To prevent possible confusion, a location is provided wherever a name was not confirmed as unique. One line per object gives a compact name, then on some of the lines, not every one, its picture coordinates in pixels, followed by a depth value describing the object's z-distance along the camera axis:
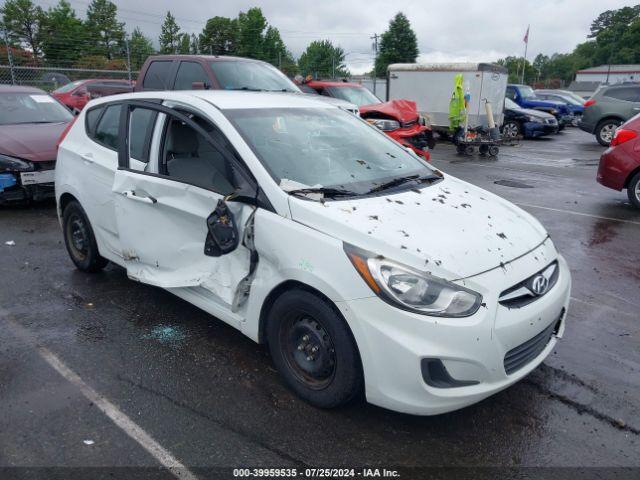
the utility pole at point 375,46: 67.86
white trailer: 15.80
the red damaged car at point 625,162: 7.80
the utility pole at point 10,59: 16.72
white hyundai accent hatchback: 2.61
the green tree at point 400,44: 72.12
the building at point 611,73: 79.38
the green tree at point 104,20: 52.03
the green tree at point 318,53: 76.25
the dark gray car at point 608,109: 15.97
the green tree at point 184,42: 53.87
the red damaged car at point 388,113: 10.33
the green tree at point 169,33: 57.03
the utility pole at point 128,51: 20.66
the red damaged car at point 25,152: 7.15
